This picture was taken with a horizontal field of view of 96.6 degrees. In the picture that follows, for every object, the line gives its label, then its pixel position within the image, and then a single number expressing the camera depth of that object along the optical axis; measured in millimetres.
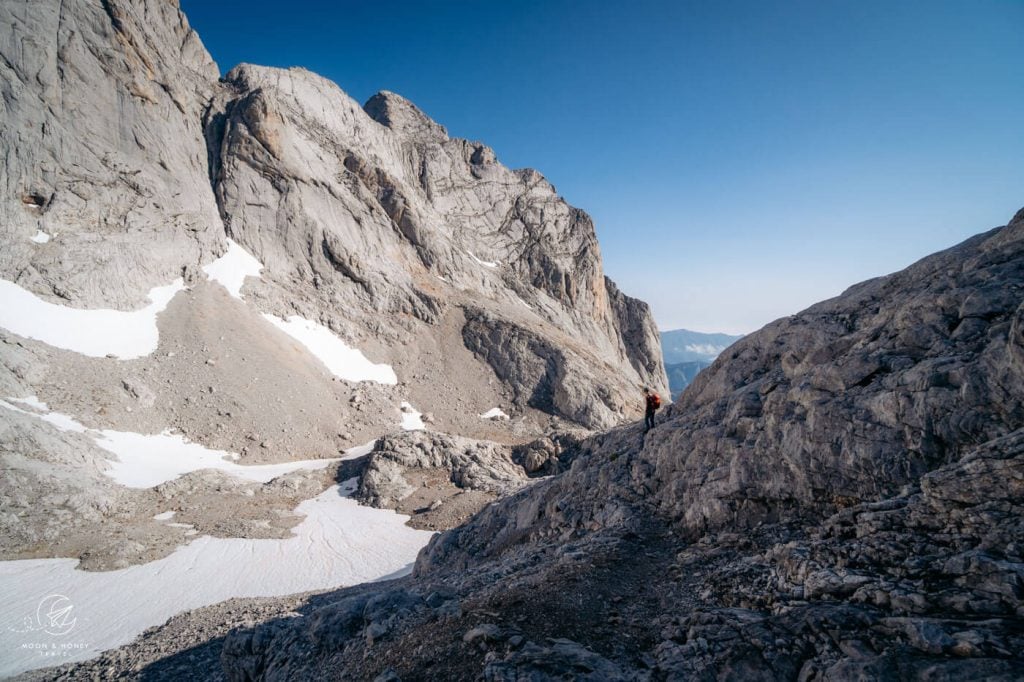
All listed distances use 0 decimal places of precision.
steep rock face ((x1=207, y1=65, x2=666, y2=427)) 57625
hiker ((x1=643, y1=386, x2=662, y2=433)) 17047
